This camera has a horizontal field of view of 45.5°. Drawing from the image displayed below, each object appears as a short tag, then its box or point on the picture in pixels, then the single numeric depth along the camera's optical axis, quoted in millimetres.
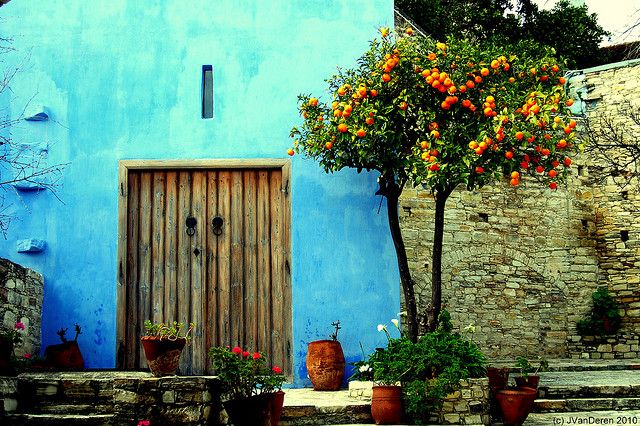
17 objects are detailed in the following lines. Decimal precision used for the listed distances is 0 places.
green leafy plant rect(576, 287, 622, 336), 11133
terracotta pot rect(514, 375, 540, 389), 6957
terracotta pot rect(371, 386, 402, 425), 6191
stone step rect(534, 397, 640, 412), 7160
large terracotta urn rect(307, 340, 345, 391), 7043
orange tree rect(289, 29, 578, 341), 6719
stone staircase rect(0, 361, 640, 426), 5430
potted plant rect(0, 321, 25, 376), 5816
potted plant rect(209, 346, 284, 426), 5633
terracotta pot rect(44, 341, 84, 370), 6992
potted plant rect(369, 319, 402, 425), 6203
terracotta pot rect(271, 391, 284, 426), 5723
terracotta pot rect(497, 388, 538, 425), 6438
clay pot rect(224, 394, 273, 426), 5625
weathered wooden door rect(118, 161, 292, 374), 7438
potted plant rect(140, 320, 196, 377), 5570
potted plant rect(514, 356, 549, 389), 6825
